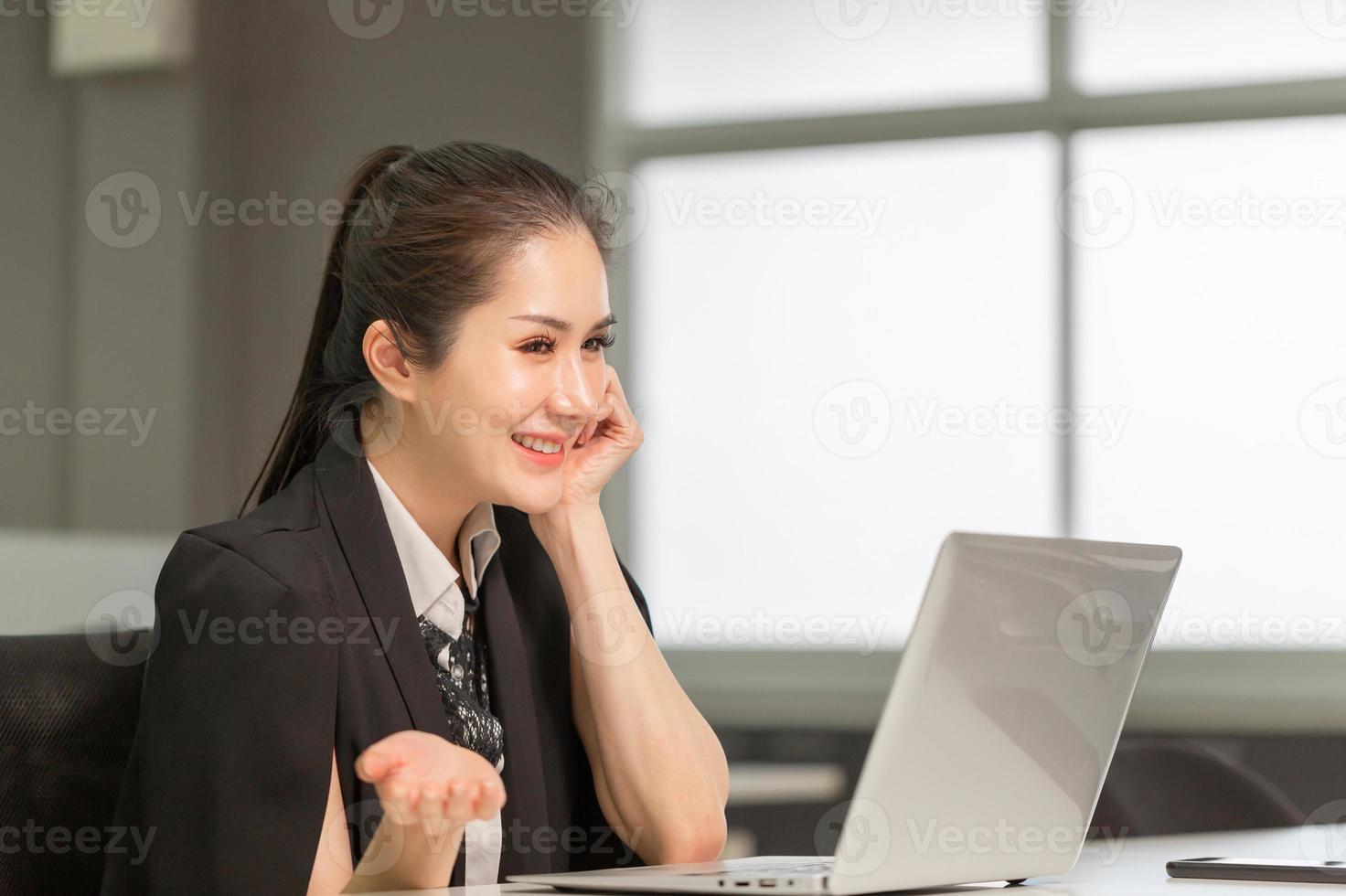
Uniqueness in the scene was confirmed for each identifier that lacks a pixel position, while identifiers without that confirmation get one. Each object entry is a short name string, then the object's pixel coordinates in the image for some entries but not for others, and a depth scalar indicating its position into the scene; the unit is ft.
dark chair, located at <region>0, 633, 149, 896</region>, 9.01
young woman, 8.95
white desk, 8.56
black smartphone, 8.71
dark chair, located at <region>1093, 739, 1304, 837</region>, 10.73
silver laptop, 8.30
